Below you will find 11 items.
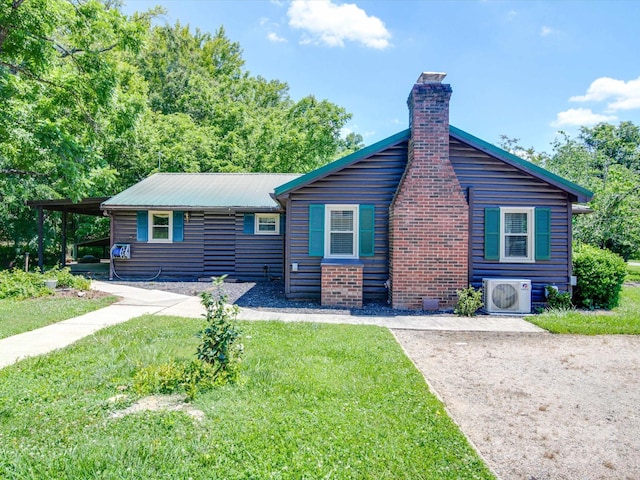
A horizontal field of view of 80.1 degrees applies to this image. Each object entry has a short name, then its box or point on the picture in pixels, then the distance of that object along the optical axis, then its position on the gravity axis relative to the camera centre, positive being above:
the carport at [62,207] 13.20 +1.09
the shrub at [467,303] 8.21 -1.37
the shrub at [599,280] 9.00 -0.92
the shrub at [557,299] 8.86 -1.36
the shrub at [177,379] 3.71 -1.43
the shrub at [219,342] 3.99 -1.10
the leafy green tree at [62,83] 8.34 +3.70
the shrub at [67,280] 9.98 -1.19
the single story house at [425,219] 8.55 +0.48
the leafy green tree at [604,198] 15.14 +1.72
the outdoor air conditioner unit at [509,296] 8.49 -1.25
